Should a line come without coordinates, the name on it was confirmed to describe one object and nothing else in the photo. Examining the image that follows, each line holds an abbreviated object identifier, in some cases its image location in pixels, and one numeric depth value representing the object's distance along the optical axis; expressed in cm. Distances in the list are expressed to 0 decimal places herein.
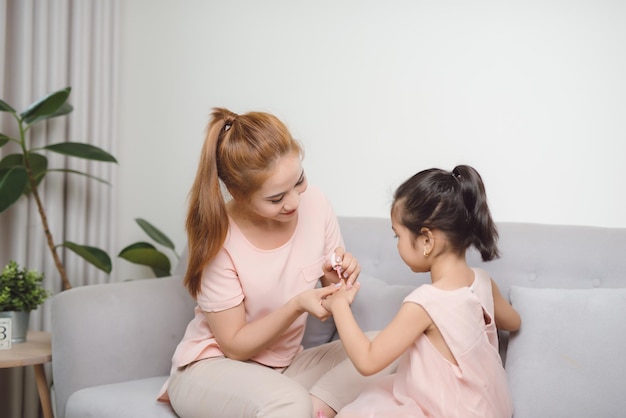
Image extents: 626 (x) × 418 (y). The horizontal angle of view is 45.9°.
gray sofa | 176
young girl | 160
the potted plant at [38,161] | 263
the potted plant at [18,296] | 245
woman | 177
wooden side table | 226
